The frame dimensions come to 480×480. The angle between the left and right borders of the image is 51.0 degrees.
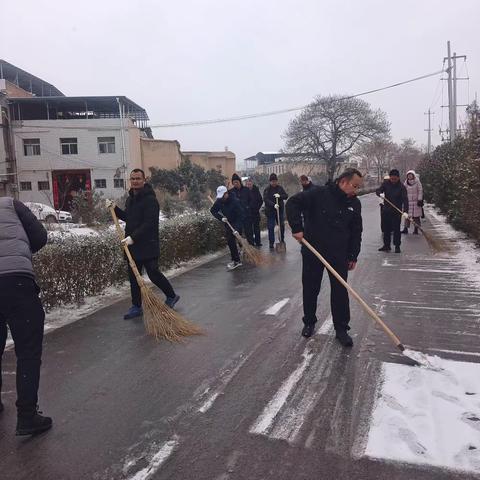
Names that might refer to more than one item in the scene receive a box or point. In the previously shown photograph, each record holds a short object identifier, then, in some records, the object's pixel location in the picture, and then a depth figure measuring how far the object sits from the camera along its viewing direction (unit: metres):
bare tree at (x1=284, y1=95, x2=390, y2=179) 44.25
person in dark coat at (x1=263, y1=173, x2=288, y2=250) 12.58
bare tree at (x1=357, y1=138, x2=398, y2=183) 54.92
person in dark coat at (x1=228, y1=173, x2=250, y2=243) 11.57
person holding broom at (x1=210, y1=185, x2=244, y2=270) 9.75
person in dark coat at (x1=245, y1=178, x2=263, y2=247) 11.97
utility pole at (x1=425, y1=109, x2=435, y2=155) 68.96
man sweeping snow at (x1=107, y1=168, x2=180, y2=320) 6.07
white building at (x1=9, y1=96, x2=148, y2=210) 38.41
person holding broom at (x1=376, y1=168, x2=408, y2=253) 10.77
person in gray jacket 3.39
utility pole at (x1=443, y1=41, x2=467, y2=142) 27.36
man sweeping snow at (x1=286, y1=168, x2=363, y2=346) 5.01
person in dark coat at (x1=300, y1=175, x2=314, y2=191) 11.07
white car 17.58
